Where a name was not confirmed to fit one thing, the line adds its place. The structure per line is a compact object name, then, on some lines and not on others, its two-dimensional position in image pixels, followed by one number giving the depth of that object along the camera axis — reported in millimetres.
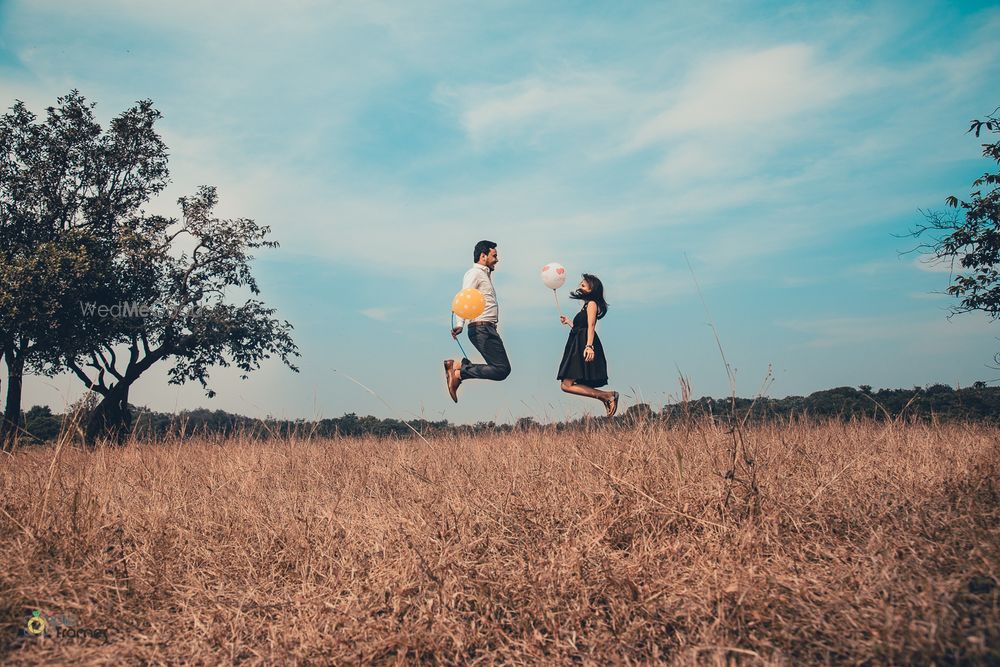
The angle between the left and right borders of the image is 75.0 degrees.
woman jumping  10523
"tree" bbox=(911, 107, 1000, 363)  16844
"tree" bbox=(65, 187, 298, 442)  22859
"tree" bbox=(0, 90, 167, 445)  19984
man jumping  10000
